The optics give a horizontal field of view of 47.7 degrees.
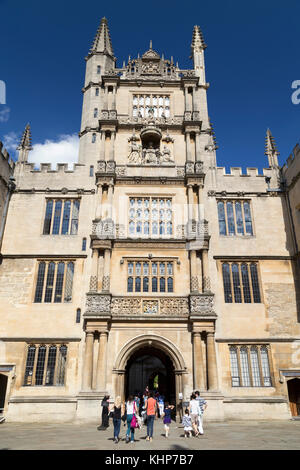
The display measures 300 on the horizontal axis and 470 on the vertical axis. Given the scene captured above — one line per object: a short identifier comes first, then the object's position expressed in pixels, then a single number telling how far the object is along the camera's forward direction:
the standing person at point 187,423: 12.49
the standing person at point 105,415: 15.20
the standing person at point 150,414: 11.80
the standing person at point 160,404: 18.64
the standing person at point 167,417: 12.57
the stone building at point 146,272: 18.09
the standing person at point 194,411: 12.68
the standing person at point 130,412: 11.42
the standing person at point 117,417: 11.27
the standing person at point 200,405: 13.16
